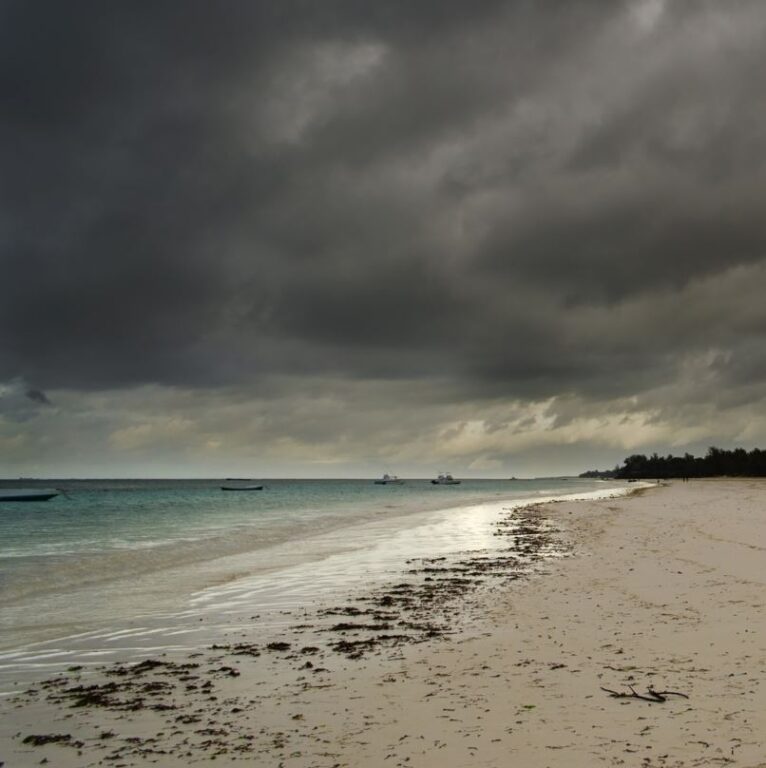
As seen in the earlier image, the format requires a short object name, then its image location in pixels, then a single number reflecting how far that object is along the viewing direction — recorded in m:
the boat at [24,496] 98.00
